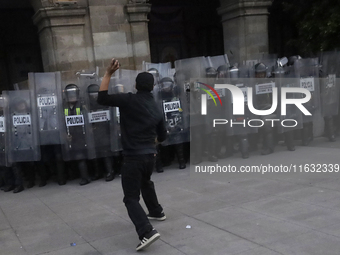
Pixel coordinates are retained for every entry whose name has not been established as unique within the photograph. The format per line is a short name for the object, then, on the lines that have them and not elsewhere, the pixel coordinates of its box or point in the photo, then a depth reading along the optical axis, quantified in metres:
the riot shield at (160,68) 8.46
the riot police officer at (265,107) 8.70
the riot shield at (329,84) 9.46
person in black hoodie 4.43
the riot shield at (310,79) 9.14
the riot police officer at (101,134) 7.86
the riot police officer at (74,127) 7.70
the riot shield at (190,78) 8.38
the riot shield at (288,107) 8.87
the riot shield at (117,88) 7.96
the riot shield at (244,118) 8.55
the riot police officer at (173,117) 8.13
